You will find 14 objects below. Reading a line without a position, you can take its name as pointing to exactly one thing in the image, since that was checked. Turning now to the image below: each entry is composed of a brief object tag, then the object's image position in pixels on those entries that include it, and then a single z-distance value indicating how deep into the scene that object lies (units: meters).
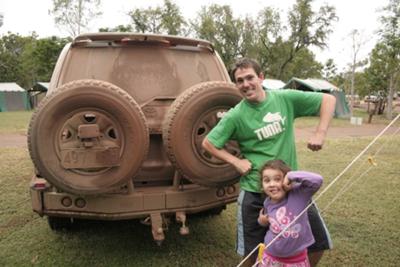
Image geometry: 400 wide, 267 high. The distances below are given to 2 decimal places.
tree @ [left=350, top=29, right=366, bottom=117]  27.57
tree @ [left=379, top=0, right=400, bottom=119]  22.06
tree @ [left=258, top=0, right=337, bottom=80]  35.97
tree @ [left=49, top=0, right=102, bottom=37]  44.78
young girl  2.24
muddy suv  2.76
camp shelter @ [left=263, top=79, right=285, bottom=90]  25.16
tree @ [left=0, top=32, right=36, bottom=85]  47.47
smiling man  2.41
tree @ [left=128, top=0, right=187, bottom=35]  43.56
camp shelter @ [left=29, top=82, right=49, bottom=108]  28.33
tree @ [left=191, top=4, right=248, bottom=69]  39.25
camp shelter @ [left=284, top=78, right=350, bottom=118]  23.59
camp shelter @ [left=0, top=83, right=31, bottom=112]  30.11
